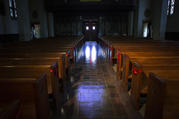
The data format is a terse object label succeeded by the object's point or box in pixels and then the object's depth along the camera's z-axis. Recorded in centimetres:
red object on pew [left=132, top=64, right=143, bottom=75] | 172
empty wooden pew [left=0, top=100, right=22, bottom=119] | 63
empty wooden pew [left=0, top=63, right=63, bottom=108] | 149
